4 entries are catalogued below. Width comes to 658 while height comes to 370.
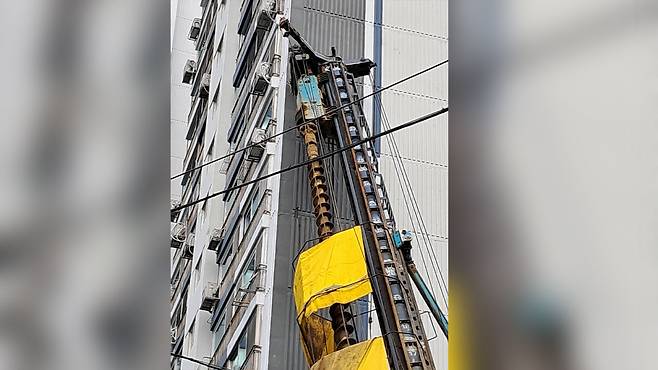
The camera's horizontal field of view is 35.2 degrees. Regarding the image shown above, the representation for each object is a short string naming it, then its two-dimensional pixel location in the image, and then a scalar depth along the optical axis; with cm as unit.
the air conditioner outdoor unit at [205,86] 4050
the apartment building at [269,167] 2444
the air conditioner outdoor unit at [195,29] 4768
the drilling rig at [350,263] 1789
